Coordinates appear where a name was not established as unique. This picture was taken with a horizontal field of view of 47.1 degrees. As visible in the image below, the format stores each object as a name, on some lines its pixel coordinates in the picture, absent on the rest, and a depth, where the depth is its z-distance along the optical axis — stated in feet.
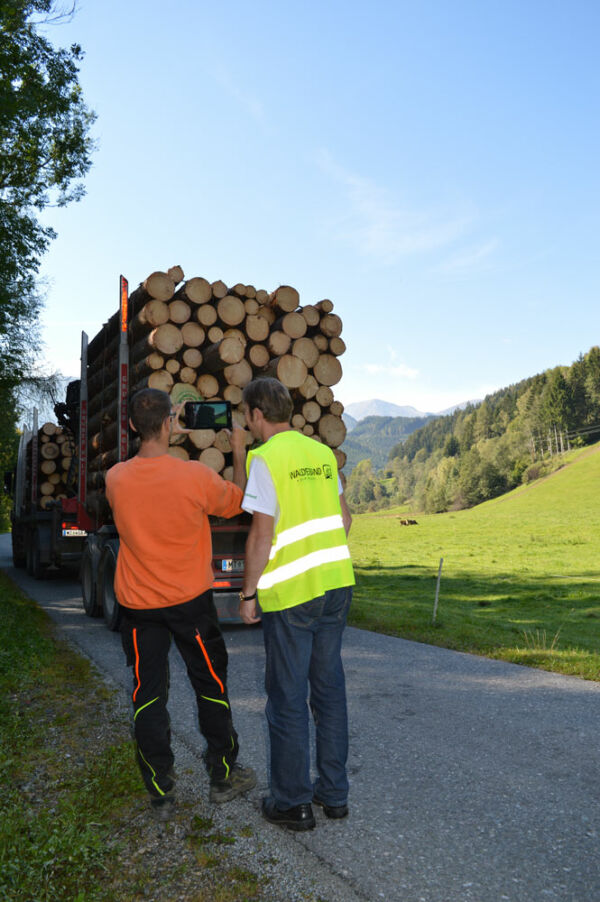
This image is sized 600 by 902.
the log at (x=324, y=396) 28.30
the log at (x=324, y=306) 28.27
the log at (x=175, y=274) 26.20
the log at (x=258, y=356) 26.84
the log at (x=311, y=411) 28.14
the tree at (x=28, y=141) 45.39
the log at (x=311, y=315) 27.78
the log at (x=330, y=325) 28.22
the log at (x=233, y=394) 26.27
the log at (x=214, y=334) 26.25
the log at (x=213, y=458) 25.90
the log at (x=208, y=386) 26.35
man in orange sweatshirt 10.68
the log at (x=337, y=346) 28.30
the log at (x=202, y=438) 25.79
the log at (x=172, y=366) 25.79
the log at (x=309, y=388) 27.63
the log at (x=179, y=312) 25.84
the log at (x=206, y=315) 26.07
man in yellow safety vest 10.04
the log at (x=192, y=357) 26.03
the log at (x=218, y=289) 26.35
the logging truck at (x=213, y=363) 25.67
